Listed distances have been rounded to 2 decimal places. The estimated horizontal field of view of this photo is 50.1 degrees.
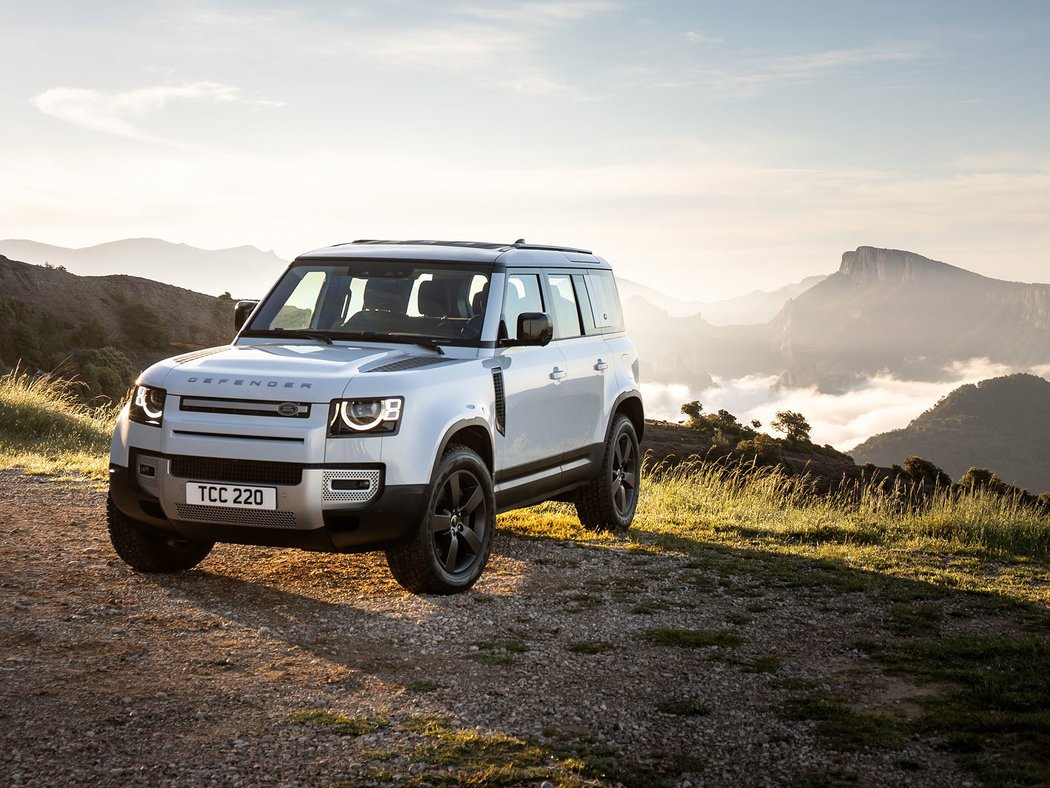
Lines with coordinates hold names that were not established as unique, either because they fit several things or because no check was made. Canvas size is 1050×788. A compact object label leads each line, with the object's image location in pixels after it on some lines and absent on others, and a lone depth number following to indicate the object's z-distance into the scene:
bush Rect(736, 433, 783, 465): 36.13
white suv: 6.48
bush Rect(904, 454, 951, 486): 32.94
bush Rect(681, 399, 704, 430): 46.37
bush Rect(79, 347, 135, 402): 39.92
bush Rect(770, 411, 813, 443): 49.19
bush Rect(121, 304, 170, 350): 62.41
